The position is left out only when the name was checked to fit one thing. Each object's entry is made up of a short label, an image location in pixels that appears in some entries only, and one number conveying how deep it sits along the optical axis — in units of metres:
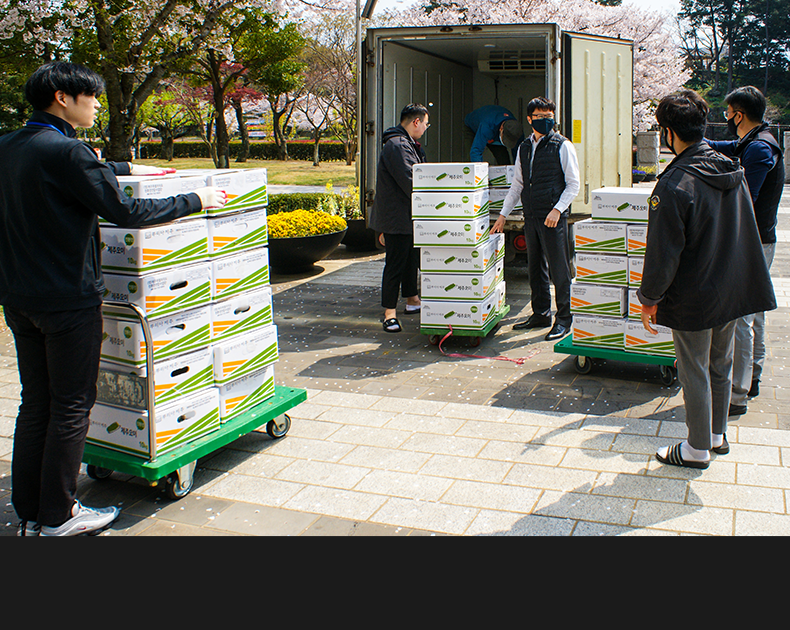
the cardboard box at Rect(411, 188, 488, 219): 6.20
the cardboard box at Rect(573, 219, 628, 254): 5.36
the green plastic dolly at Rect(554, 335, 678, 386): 5.32
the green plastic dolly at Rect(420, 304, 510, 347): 6.41
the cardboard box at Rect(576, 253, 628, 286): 5.40
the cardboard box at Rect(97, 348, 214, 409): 3.71
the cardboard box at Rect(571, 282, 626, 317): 5.45
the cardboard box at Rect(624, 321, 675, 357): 5.29
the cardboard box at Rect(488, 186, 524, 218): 7.92
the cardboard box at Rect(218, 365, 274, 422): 4.16
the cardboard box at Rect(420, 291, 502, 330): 6.39
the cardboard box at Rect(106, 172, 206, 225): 3.58
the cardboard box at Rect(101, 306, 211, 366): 3.62
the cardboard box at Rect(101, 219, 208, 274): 3.55
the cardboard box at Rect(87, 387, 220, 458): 3.73
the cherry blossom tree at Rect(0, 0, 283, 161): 9.94
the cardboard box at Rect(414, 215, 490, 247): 6.23
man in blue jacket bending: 8.99
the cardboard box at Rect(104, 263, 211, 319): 3.59
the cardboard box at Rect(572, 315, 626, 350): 5.50
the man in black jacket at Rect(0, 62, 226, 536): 3.15
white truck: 8.23
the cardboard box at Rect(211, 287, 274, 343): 4.08
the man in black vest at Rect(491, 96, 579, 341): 6.53
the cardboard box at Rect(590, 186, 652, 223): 5.26
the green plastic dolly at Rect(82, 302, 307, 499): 3.63
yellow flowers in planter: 9.86
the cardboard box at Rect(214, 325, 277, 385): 4.08
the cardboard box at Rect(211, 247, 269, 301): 4.04
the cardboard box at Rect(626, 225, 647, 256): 5.28
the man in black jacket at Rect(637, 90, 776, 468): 3.62
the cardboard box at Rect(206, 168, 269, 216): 3.98
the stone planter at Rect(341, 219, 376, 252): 11.79
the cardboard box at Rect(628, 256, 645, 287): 5.32
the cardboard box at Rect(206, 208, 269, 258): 3.99
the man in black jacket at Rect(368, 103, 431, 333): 6.89
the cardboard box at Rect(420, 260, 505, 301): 6.39
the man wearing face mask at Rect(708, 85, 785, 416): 4.53
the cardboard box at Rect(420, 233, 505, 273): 6.32
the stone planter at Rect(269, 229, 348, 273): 9.80
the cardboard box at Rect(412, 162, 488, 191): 6.19
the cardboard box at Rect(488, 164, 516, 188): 7.94
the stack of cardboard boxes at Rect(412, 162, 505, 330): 6.21
